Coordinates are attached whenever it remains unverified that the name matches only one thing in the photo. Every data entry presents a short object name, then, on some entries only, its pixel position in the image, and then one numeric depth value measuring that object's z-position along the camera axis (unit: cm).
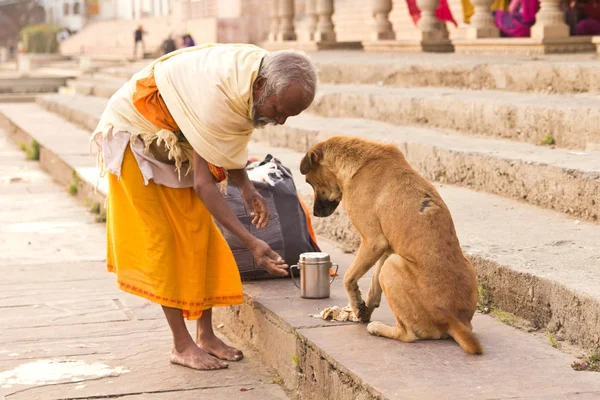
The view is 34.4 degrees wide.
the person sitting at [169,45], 2253
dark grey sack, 500
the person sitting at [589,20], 920
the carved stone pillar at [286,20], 1532
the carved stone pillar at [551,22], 858
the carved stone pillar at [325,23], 1423
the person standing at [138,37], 3339
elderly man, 385
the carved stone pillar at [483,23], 961
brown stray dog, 366
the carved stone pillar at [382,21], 1237
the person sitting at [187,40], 2033
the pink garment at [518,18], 938
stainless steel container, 451
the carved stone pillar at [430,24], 1083
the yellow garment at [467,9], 1064
